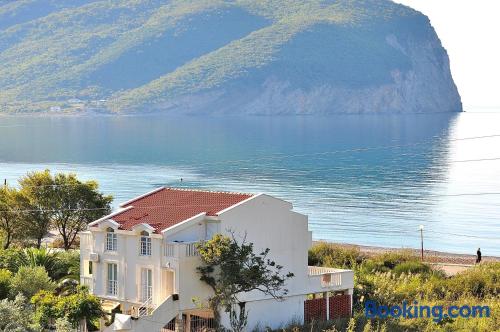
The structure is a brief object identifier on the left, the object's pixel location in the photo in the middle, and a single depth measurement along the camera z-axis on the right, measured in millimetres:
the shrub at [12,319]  22844
